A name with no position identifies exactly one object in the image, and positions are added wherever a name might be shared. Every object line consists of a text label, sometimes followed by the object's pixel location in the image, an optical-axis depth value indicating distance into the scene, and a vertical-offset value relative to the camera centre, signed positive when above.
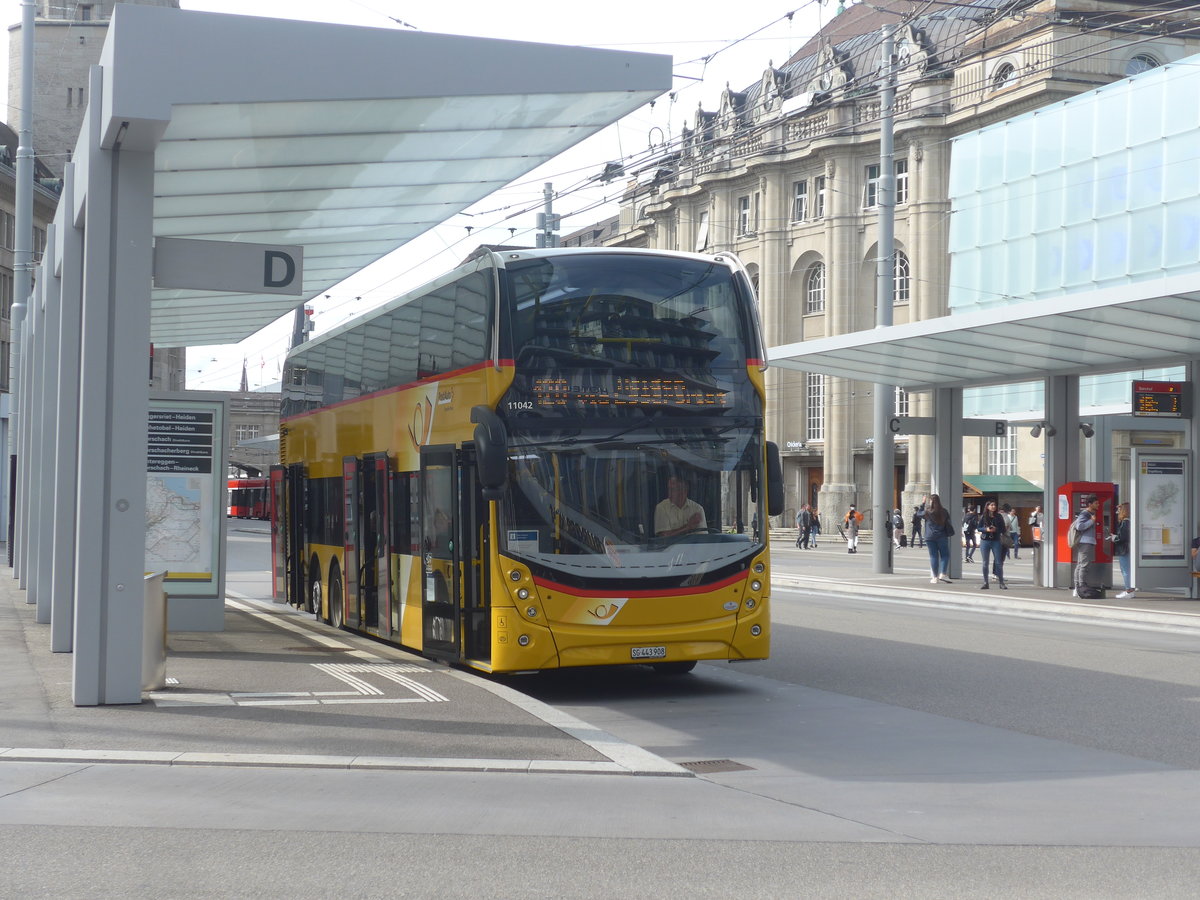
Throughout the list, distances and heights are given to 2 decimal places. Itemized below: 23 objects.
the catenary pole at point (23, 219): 24.66 +5.00
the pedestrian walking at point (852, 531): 49.44 -1.16
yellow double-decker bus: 11.25 +0.25
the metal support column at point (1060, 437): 25.00 +1.08
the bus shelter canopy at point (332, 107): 9.18 +2.77
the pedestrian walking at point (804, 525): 55.31 -1.09
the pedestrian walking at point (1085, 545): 22.72 -0.72
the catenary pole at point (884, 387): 28.91 +2.26
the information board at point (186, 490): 15.89 +0.01
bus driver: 11.49 -0.15
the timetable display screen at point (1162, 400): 22.94 +1.61
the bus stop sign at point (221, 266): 10.46 +1.65
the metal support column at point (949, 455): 27.72 +0.83
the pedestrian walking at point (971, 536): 44.66 -1.17
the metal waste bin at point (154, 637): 10.34 -1.07
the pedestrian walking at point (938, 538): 25.72 -0.74
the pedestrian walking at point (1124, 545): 23.32 -0.76
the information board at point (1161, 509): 22.72 -0.14
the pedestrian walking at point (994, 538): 25.48 -0.70
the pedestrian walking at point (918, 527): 49.41 -1.03
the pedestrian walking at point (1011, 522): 39.41 -0.66
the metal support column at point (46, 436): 15.85 +0.62
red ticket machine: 23.70 -0.17
